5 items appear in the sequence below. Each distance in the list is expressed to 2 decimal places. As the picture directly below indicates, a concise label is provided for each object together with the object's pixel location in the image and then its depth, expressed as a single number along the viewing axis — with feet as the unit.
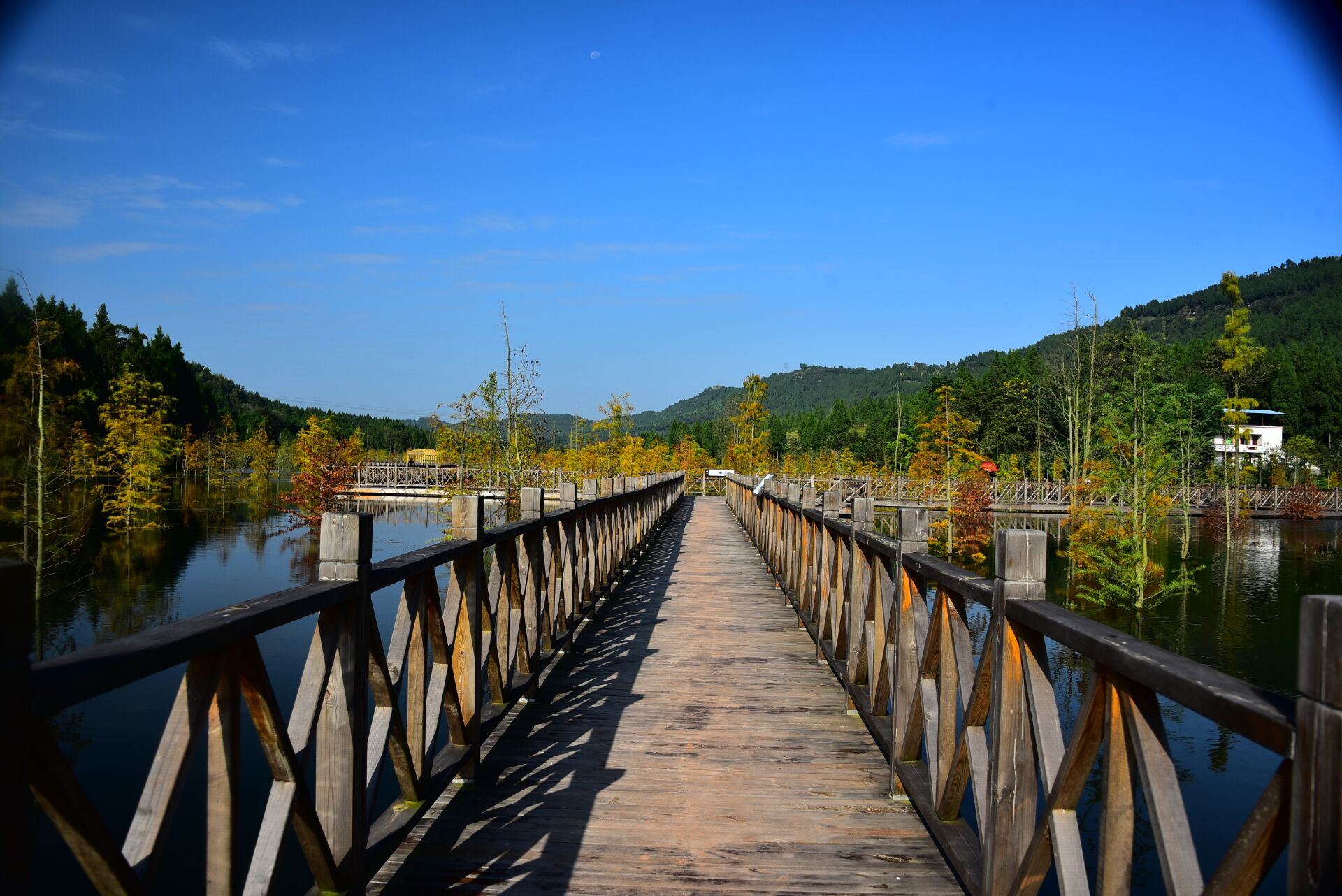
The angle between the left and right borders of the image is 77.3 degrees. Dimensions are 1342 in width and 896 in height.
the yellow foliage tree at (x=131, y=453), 79.00
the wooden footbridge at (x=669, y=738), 3.93
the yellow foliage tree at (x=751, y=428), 139.95
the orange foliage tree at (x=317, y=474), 99.50
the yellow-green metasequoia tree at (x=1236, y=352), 100.19
